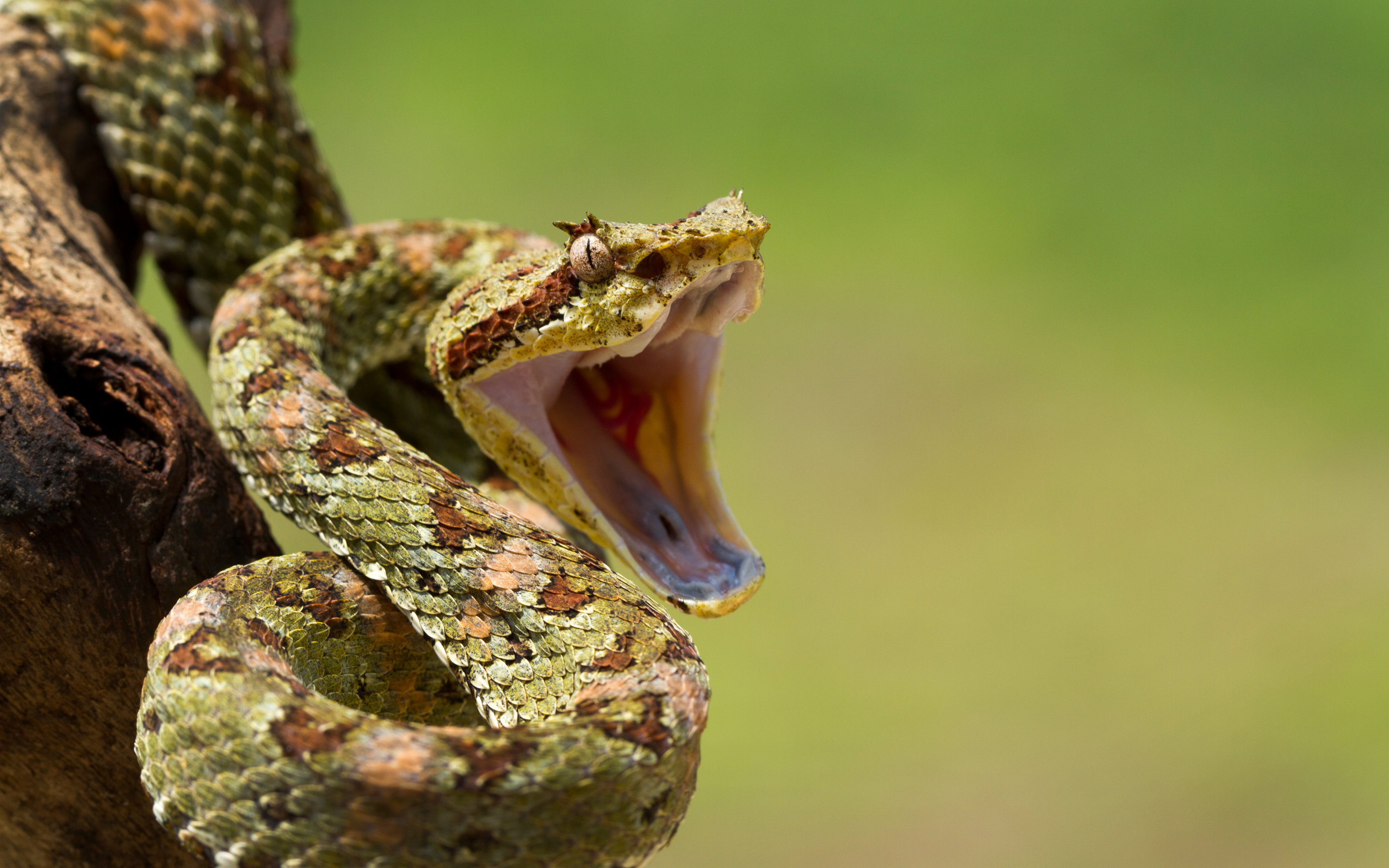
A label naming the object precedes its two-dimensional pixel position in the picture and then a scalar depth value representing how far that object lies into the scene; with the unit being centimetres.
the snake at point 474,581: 110
